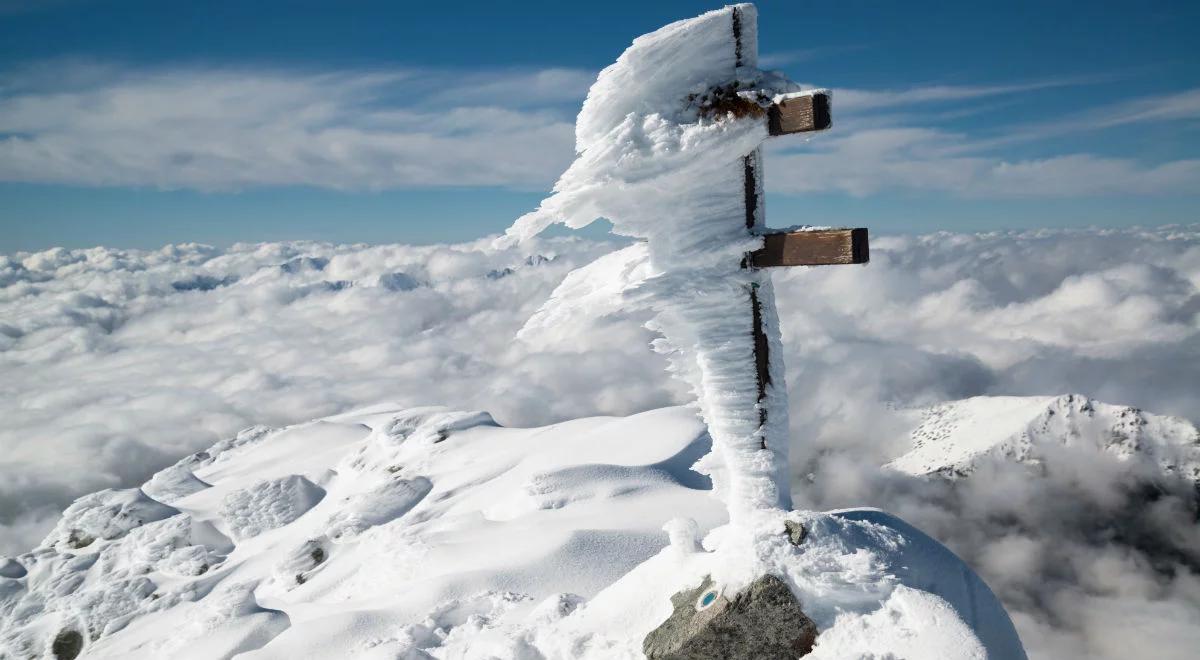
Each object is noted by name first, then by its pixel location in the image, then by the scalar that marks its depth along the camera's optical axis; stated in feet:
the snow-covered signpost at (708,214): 23.25
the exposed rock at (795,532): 25.70
